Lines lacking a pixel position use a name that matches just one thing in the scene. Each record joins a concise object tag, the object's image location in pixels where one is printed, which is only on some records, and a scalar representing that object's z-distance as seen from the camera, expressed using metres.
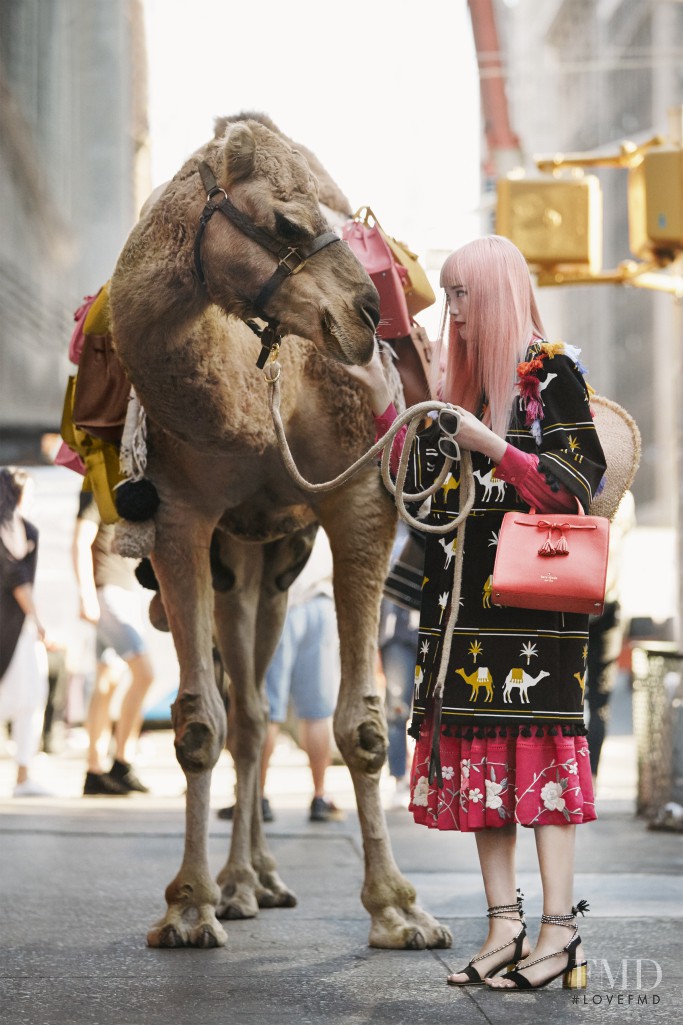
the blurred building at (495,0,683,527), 124.06
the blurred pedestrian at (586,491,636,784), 16.89
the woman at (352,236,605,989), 8.07
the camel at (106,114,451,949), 8.61
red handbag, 7.82
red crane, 35.28
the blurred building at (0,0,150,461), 25.48
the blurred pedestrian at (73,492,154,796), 19.23
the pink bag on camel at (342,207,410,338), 10.06
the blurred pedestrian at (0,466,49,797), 19.52
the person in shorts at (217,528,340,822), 17.12
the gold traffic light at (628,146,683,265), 18.44
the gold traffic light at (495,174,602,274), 20.19
